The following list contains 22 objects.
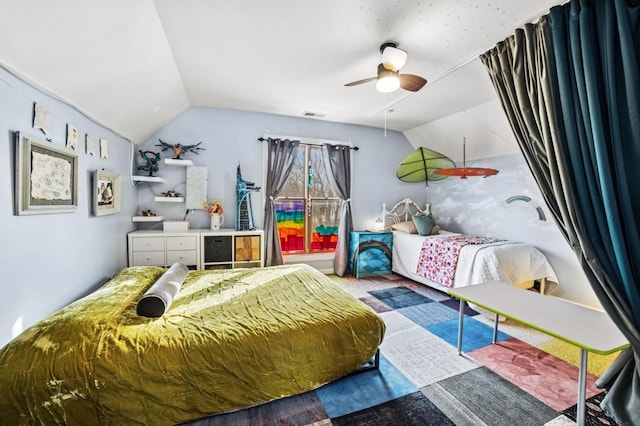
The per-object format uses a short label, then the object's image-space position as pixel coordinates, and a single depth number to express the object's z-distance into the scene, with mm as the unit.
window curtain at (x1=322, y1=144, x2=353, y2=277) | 4484
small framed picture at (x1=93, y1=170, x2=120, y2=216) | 2311
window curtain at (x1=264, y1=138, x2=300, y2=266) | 4129
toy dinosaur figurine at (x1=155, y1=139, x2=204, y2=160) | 3637
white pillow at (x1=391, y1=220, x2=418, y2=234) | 4467
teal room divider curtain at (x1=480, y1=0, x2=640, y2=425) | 1193
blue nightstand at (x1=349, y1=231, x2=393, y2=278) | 4371
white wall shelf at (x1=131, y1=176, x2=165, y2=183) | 3300
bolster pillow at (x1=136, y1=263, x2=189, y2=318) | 1675
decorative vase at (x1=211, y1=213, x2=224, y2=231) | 3703
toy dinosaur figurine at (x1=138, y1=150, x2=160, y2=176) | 3523
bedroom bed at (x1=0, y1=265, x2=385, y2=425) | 1235
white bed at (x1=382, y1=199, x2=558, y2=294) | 3031
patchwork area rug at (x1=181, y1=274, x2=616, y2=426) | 1585
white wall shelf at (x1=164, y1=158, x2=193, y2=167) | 3533
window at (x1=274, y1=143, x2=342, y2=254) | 4457
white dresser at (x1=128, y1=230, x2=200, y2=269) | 3182
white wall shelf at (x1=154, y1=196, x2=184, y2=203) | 3502
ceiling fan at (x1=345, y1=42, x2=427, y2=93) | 2273
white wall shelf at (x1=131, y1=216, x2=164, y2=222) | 3324
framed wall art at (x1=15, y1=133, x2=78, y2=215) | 1451
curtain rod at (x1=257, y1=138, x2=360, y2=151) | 4121
